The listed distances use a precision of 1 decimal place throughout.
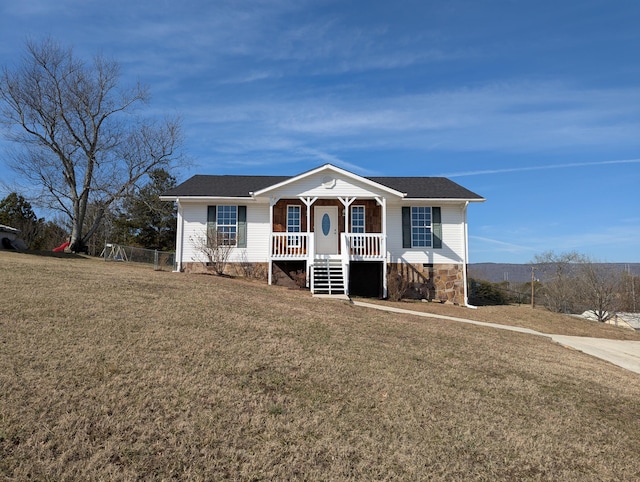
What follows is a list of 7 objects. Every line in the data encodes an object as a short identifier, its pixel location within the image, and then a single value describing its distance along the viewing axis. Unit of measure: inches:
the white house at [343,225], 673.0
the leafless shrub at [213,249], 676.1
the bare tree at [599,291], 873.5
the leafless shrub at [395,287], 652.1
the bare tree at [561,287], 882.8
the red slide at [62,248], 1002.3
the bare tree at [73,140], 937.5
